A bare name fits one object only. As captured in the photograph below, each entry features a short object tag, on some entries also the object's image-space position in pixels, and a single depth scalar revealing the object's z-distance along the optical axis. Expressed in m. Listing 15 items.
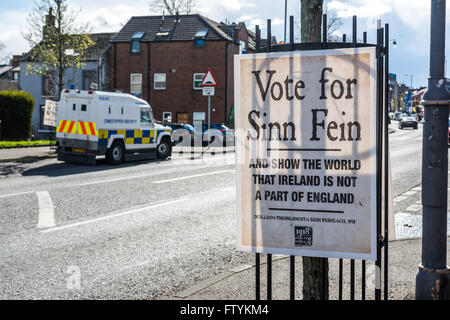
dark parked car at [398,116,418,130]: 59.50
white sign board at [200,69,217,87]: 22.28
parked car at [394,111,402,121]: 100.26
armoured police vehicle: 17.38
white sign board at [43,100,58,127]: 18.47
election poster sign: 3.27
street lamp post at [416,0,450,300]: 3.34
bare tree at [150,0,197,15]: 55.12
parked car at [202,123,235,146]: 30.78
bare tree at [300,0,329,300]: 3.58
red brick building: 42.34
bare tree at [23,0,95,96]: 23.69
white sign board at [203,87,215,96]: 22.43
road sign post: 22.27
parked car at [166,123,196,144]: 30.84
